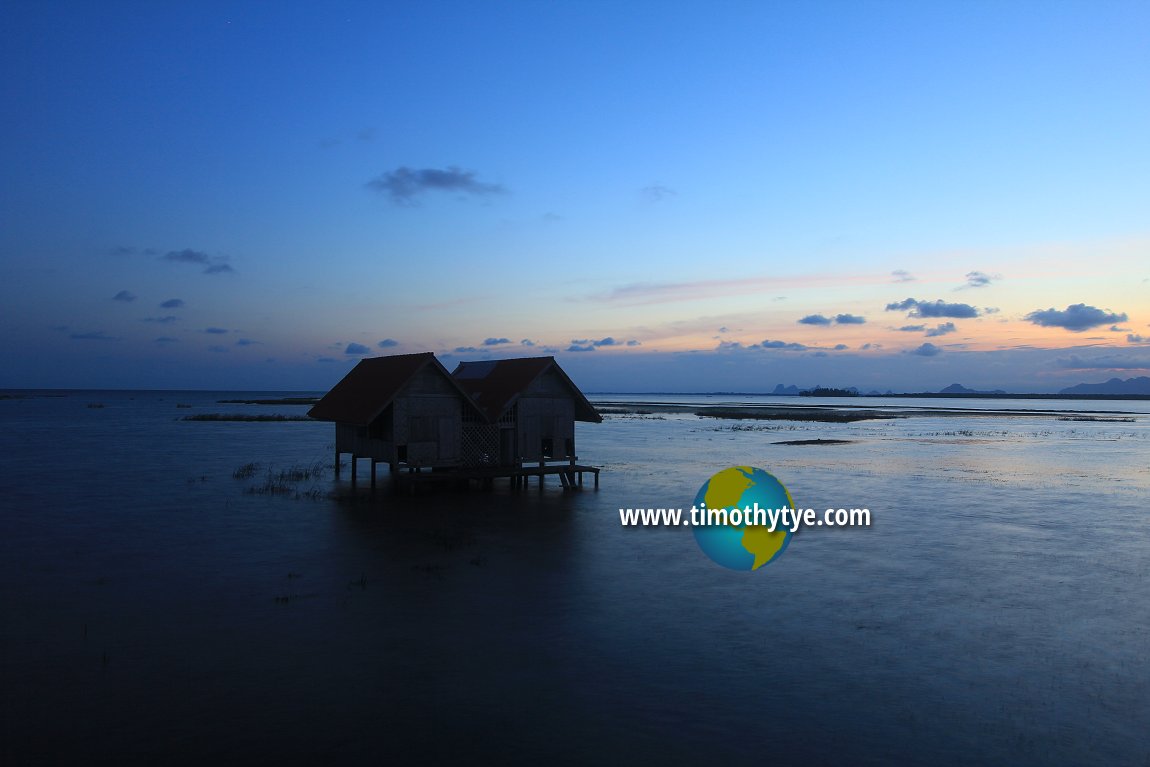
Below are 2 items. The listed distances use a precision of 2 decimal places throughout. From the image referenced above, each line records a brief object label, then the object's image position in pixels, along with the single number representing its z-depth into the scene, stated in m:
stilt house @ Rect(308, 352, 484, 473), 28.03
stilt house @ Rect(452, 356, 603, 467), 29.91
